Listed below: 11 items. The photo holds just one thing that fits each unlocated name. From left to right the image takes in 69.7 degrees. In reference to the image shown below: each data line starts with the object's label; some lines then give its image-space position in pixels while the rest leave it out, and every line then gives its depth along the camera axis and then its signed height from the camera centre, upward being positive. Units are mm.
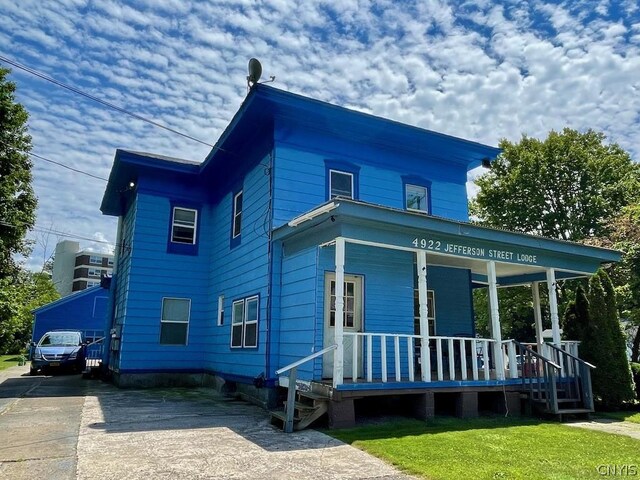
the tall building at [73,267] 73494 +11755
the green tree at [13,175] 17766 +6536
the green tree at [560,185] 22609 +8344
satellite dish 11344 +6586
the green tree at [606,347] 9984 +55
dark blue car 17609 -445
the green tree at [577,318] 10835 +724
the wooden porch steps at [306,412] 7227 -1063
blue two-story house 8648 +1939
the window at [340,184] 11336 +3939
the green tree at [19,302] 20016 +1868
